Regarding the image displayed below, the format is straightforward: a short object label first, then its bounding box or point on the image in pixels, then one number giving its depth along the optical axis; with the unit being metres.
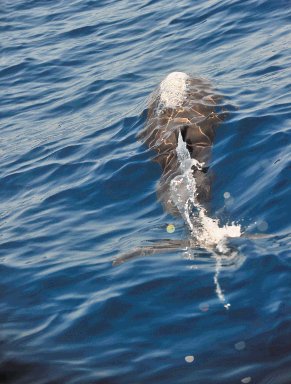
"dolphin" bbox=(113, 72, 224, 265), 19.12
